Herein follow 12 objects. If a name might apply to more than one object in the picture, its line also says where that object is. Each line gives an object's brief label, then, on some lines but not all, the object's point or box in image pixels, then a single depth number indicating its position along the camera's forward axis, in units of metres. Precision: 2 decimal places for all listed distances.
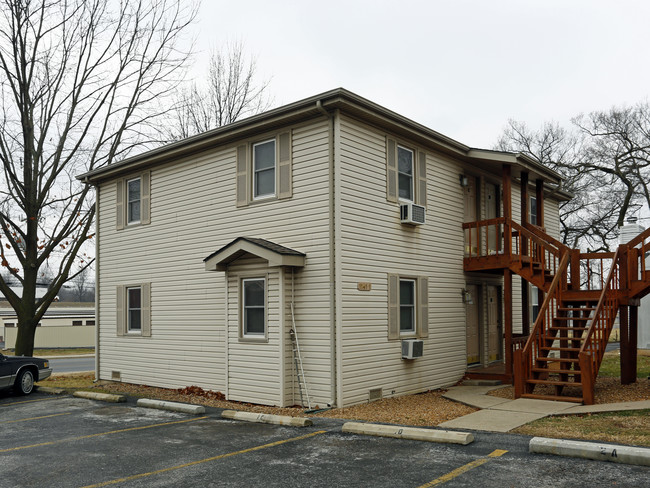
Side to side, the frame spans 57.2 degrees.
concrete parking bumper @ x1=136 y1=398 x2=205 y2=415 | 11.10
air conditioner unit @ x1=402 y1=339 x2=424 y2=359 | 12.68
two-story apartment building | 11.67
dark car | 14.52
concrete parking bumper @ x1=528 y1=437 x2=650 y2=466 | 6.74
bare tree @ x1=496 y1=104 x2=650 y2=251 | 35.34
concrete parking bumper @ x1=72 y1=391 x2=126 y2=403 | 12.91
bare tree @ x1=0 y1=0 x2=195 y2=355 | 18.53
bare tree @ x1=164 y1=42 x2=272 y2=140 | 28.66
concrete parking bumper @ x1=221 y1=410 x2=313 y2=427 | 9.63
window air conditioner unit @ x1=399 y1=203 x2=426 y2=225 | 13.00
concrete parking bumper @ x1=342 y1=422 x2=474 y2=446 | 8.01
